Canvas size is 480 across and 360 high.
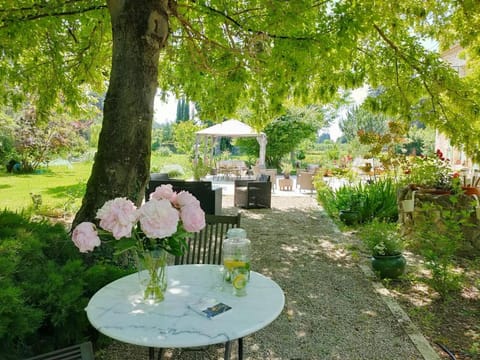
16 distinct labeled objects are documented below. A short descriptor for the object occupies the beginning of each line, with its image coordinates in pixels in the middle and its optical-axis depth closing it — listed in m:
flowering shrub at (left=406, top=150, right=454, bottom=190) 5.82
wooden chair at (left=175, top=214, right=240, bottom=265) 2.93
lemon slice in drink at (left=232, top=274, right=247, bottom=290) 1.88
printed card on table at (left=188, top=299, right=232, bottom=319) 1.70
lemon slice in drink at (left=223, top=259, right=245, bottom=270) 1.90
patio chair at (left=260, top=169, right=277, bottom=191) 12.41
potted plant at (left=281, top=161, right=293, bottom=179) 12.70
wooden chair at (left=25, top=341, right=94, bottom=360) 1.28
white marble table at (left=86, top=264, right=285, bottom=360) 1.50
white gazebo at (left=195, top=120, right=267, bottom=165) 13.91
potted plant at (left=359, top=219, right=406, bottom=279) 4.12
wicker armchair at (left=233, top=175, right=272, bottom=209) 8.95
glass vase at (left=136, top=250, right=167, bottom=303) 1.72
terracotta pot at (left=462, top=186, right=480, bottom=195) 5.33
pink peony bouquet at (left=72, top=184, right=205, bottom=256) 1.57
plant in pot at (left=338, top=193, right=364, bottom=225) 6.99
